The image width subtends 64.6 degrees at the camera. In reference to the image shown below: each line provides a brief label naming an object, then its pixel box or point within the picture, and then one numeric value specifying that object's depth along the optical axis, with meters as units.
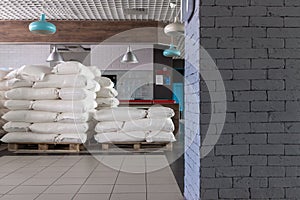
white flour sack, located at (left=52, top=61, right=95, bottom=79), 4.19
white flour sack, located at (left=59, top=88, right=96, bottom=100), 4.09
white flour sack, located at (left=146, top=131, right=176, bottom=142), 4.22
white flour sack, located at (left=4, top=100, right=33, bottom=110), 4.23
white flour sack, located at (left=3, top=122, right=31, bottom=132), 4.16
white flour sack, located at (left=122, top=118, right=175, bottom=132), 4.21
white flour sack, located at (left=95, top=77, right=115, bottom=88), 5.23
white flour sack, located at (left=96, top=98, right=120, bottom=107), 5.33
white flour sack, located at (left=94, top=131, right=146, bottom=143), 4.21
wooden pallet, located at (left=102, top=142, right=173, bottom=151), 4.28
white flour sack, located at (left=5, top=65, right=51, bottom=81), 4.17
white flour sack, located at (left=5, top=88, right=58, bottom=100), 4.18
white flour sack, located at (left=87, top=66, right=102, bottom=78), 4.98
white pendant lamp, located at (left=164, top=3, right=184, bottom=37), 4.14
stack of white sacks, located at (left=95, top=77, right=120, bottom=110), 5.32
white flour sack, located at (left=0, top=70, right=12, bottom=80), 4.96
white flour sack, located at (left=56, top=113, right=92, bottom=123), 4.08
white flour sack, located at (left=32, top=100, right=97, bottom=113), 4.09
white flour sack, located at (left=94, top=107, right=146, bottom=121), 4.22
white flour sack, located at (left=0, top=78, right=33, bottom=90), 4.29
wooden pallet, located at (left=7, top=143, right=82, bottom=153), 4.15
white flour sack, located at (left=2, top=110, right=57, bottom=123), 4.12
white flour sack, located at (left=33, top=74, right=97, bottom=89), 4.11
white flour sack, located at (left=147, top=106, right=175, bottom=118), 4.26
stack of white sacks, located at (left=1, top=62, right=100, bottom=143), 4.09
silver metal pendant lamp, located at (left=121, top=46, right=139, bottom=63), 6.23
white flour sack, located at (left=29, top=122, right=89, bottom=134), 4.08
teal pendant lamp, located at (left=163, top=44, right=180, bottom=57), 5.94
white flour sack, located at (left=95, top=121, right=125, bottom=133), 4.21
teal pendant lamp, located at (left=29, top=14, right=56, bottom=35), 3.88
